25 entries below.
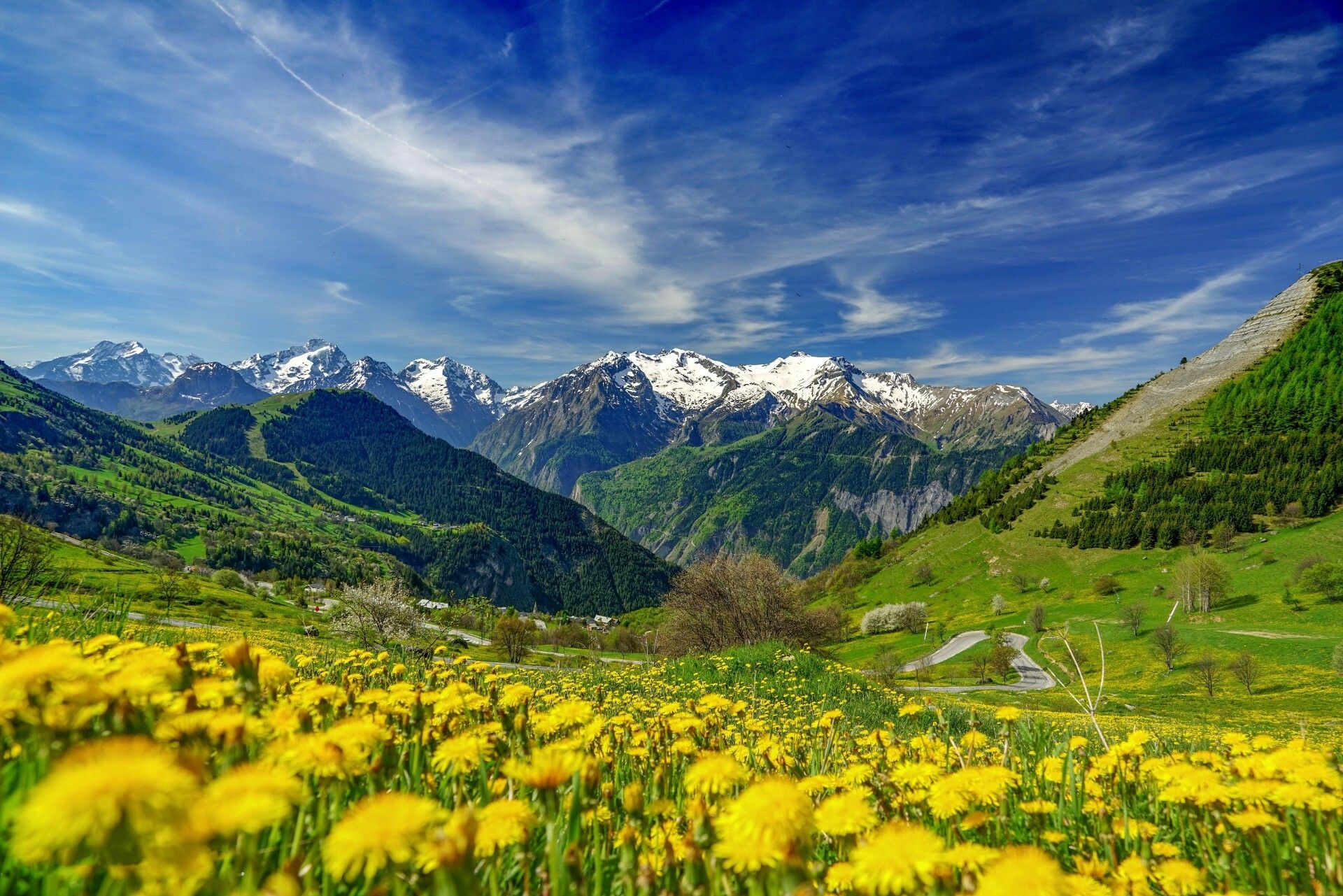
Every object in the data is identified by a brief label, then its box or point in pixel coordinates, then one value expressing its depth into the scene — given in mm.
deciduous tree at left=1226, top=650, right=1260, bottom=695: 57969
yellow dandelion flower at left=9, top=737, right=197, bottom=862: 1092
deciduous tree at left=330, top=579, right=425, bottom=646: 38125
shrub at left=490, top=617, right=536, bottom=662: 85000
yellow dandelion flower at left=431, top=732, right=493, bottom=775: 2457
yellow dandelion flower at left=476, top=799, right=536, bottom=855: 1824
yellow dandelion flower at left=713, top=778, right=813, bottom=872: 1694
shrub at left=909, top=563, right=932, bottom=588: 159750
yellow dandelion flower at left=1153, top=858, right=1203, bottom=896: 2154
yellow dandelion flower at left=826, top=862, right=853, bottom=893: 1940
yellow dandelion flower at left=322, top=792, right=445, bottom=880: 1461
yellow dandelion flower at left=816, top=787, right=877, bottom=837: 2061
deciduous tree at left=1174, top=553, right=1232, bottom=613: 85438
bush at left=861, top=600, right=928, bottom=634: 127438
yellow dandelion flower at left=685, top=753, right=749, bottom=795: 2363
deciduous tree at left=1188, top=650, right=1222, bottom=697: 62188
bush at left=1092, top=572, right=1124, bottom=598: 111500
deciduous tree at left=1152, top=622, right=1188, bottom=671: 67938
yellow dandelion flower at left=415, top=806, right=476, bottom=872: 1333
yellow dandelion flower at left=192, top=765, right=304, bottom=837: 1208
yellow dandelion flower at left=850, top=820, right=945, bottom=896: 1655
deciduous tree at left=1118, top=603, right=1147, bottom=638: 82312
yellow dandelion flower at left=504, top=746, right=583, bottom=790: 1941
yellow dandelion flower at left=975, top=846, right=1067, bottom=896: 1586
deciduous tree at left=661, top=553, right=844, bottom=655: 49062
